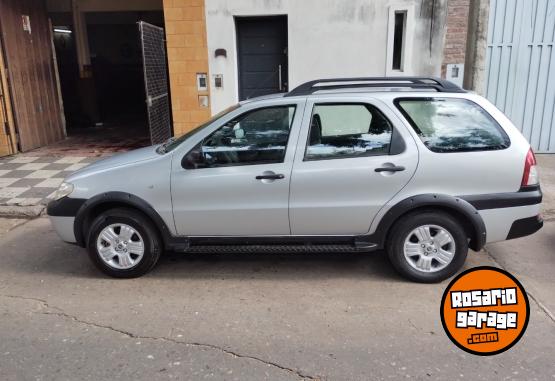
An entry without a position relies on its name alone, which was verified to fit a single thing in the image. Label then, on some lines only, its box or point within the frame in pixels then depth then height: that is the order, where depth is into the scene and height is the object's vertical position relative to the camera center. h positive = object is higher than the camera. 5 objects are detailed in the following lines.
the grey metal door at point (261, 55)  8.79 +0.17
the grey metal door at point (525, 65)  8.26 -0.09
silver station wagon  4.05 -1.00
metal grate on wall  8.20 -0.25
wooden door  9.26 -0.05
